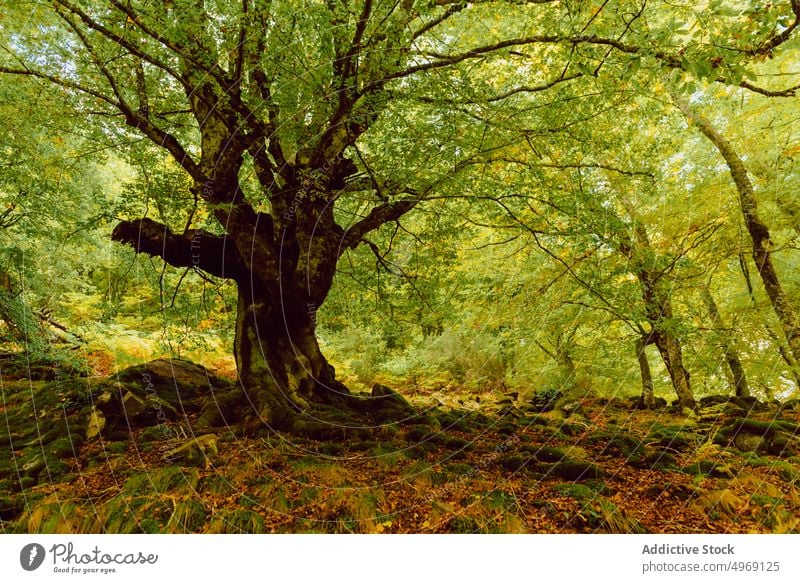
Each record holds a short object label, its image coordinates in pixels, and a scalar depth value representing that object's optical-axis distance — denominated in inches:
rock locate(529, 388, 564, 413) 437.4
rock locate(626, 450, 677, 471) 189.9
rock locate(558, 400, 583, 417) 386.1
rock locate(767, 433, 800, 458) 205.2
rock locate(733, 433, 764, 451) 219.5
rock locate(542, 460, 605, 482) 176.4
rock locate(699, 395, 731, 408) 379.9
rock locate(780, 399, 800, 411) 332.5
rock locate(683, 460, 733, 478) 175.8
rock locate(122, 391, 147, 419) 237.1
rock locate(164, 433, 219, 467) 179.0
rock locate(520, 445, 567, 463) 200.8
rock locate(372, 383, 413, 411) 306.0
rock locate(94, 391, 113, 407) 235.3
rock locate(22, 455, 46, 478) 173.9
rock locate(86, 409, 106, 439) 213.9
